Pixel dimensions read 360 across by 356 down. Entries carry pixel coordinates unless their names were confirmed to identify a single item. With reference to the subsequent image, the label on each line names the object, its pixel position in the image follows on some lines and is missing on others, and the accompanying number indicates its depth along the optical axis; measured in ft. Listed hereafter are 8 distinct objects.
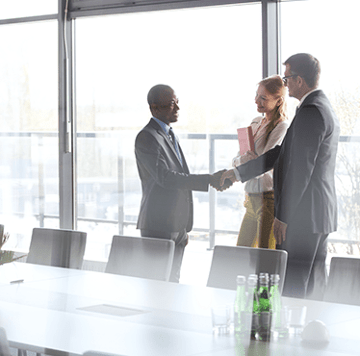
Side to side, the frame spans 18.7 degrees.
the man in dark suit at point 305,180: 19.06
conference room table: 14.15
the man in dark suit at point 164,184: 21.19
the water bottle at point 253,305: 15.10
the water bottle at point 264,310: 14.89
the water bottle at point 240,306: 15.27
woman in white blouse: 20.29
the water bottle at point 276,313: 14.72
